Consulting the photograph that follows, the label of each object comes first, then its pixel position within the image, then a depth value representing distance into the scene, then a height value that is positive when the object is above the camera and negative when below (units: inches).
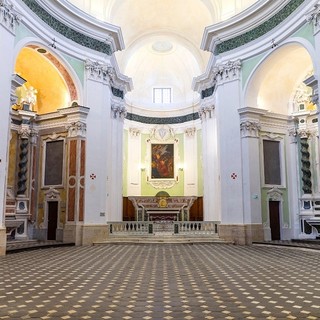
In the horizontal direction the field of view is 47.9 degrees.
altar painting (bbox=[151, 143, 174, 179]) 973.8 +133.4
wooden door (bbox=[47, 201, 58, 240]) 595.5 -12.3
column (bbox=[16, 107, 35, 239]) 573.9 +75.3
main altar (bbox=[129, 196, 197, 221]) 869.8 +5.5
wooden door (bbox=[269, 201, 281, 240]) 604.4 -15.0
